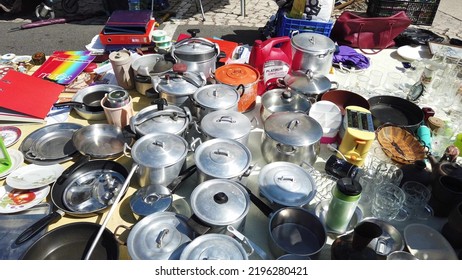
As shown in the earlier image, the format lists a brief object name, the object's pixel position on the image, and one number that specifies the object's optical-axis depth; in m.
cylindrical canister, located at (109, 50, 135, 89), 2.11
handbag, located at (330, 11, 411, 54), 2.91
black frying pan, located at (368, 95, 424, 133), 1.93
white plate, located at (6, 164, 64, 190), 1.50
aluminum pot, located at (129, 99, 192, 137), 1.61
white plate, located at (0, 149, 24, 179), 1.58
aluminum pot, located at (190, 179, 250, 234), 1.19
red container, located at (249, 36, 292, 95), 2.12
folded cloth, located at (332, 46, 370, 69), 2.65
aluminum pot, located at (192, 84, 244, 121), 1.74
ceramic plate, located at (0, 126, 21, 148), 1.77
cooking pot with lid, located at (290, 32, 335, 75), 2.21
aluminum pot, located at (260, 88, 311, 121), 1.85
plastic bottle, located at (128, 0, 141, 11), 4.47
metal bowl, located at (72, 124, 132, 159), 1.67
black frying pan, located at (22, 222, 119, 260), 1.20
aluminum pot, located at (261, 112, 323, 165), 1.50
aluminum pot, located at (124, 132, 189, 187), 1.41
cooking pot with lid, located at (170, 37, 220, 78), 2.10
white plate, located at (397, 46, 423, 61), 2.76
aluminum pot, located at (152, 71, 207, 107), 1.84
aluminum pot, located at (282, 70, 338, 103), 1.96
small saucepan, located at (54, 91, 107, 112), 1.87
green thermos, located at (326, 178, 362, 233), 1.21
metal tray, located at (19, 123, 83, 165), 1.66
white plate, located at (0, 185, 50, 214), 1.41
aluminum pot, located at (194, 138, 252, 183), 1.37
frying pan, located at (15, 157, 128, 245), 1.29
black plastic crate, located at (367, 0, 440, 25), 3.96
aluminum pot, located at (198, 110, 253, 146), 1.57
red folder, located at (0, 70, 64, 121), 1.89
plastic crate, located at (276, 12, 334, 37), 2.66
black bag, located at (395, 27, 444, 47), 2.98
